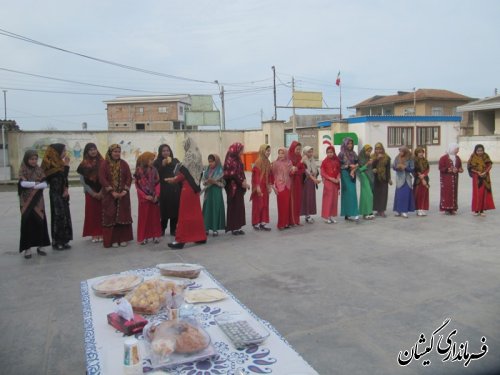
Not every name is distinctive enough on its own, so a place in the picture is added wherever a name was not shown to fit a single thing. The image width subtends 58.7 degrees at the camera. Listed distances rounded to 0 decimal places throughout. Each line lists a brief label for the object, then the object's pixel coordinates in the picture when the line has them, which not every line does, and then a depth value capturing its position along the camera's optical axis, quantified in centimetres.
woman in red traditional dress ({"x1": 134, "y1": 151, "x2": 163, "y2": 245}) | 659
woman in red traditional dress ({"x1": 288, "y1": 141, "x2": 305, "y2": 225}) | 779
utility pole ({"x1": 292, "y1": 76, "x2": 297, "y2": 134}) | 2952
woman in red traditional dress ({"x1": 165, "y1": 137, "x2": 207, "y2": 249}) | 622
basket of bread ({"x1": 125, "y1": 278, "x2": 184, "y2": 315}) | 236
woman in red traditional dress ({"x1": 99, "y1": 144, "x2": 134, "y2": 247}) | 635
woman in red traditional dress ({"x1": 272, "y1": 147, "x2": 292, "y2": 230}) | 759
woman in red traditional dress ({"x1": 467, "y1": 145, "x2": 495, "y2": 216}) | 837
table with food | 185
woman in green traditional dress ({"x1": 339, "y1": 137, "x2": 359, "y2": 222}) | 803
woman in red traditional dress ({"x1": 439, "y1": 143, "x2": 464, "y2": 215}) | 850
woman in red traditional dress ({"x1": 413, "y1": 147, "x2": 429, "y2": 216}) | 848
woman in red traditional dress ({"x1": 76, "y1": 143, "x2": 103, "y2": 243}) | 664
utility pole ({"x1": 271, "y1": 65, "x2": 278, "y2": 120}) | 3326
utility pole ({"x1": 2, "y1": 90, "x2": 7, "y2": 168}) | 1889
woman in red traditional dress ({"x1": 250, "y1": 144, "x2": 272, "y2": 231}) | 748
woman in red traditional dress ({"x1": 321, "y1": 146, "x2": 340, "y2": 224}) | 796
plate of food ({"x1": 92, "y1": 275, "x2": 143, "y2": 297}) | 265
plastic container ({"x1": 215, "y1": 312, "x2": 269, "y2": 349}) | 200
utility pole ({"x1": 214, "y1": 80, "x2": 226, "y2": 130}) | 3321
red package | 214
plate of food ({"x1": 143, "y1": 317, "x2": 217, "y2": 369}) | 187
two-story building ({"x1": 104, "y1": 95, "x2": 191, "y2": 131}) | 4244
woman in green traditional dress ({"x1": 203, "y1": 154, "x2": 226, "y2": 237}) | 682
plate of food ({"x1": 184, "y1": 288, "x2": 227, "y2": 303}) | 251
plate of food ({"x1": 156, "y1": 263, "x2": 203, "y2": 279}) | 293
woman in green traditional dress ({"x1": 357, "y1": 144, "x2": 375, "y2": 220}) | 828
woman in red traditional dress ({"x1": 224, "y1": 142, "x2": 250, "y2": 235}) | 702
